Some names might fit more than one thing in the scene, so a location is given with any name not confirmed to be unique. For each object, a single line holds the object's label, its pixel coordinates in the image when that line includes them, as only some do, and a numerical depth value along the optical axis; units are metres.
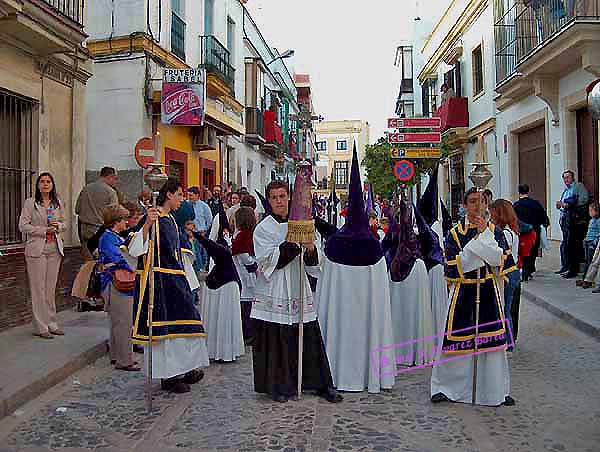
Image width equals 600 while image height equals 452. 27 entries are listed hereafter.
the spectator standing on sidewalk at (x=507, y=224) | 6.53
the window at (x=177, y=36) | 15.14
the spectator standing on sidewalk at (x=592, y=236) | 10.89
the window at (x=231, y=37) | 21.09
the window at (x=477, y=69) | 22.13
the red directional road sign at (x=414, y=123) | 18.19
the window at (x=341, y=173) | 64.02
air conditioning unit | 16.55
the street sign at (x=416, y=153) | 18.12
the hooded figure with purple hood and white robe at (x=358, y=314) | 5.81
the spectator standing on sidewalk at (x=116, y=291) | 6.64
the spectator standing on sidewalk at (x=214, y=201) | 14.51
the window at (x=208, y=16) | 18.27
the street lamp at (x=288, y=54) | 28.98
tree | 31.31
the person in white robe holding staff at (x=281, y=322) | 5.53
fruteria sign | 13.48
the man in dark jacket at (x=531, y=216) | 12.65
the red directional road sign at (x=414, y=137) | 18.06
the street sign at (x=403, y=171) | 14.75
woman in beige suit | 7.56
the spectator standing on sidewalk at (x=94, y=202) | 9.69
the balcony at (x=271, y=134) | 26.20
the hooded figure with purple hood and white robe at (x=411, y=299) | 6.92
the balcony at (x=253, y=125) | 23.45
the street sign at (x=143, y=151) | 11.60
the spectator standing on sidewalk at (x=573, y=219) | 11.98
